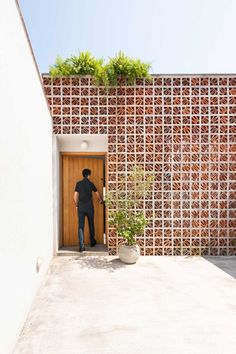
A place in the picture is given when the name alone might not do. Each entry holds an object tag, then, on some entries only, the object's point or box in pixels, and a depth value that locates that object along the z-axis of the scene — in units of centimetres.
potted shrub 388
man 446
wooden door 481
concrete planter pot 384
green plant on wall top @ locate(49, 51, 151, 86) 420
